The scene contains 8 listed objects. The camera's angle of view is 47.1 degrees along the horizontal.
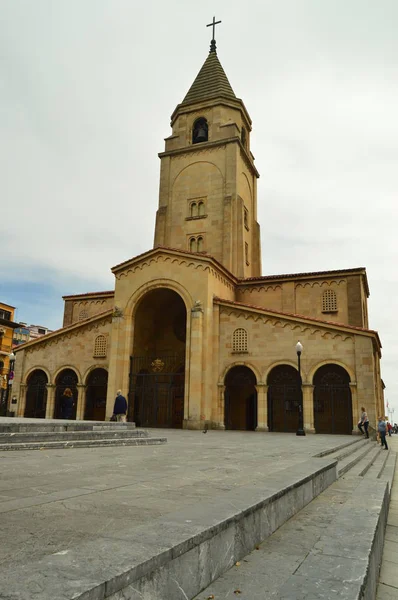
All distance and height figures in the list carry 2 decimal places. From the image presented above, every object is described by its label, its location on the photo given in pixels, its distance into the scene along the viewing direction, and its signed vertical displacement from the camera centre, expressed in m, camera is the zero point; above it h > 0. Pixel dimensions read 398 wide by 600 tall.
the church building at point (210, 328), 24.81 +4.78
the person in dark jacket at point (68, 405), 21.06 +0.05
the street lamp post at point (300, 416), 21.05 -0.20
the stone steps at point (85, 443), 9.38 -0.83
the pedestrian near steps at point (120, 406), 19.28 +0.06
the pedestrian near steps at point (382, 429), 19.06 -0.65
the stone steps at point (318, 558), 3.01 -1.15
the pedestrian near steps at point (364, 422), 21.80 -0.42
